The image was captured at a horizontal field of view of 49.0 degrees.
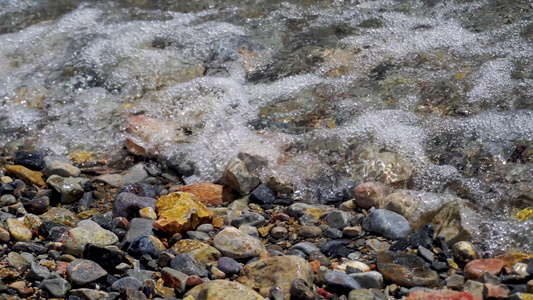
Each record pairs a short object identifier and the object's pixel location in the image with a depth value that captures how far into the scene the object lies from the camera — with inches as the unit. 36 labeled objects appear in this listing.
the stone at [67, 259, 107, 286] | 100.3
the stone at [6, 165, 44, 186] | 140.8
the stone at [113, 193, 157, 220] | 127.3
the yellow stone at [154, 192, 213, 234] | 119.3
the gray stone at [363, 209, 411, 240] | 115.5
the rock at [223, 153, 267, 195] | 136.0
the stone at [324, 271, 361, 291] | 98.5
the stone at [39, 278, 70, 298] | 97.0
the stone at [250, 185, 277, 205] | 133.0
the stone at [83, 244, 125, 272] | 105.5
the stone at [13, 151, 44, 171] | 147.1
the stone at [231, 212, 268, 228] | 124.6
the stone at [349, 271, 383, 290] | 100.3
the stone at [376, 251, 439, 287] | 100.6
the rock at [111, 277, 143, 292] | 99.3
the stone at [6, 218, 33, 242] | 114.9
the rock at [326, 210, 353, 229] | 121.2
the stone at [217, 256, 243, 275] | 106.3
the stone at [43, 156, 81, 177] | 144.3
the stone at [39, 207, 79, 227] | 125.4
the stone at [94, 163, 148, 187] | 142.9
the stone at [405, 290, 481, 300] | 92.0
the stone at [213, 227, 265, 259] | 111.0
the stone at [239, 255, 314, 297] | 100.2
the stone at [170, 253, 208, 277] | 104.7
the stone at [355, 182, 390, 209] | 126.6
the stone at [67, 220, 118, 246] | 115.5
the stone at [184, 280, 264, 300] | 95.0
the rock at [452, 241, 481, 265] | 106.1
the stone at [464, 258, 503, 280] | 99.9
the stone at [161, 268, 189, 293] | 101.0
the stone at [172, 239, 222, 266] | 110.4
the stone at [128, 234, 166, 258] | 111.7
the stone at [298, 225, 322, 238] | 119.4
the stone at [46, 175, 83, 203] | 135.1
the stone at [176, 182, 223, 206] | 135.0
